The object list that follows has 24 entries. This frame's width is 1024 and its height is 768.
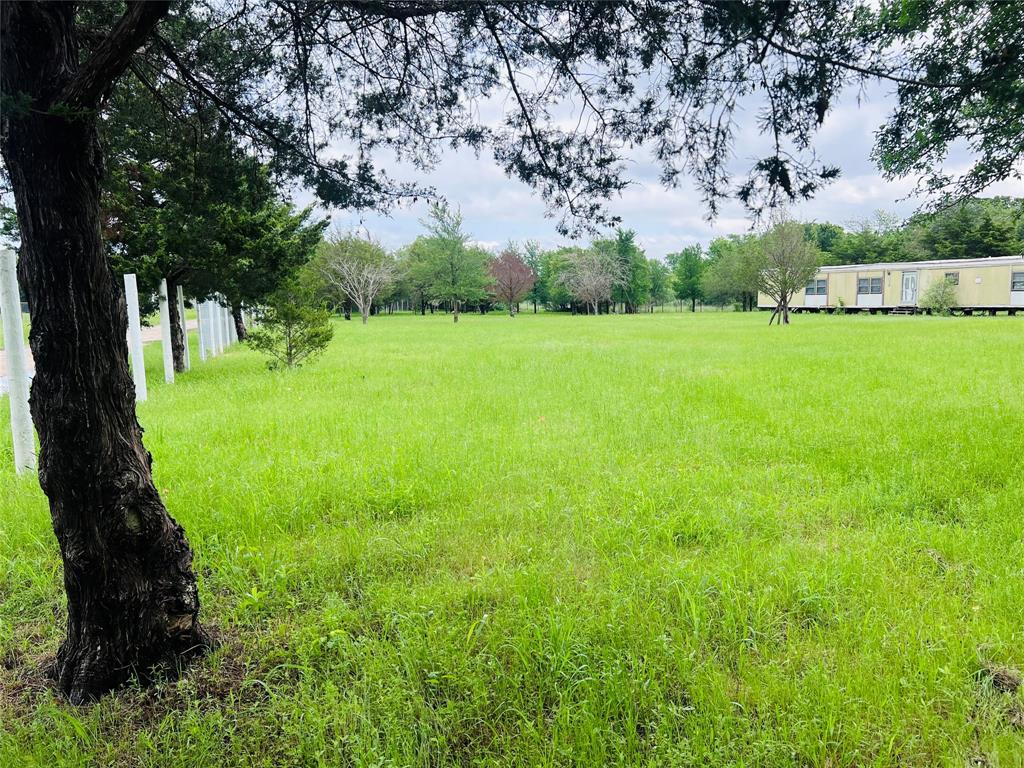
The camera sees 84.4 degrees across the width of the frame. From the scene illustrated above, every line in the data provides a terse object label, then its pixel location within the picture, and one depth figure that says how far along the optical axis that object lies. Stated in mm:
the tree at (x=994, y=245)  31172
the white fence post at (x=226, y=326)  18641
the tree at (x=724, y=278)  31344
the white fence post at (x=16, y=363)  4105
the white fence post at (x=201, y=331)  13289
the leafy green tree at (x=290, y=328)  10945
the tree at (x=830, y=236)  52781
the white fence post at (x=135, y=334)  7234
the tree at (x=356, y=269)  36969
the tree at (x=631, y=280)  49938
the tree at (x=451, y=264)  37219
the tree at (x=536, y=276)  50875
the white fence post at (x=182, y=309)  11266
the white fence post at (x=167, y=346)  9625
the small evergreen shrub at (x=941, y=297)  30953
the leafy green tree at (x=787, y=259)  27156
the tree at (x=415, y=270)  43656
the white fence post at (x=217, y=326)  15795
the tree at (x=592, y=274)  47844
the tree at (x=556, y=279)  49625
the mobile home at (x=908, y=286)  29047
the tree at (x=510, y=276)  45500
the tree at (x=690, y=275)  64188
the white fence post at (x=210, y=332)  14589
